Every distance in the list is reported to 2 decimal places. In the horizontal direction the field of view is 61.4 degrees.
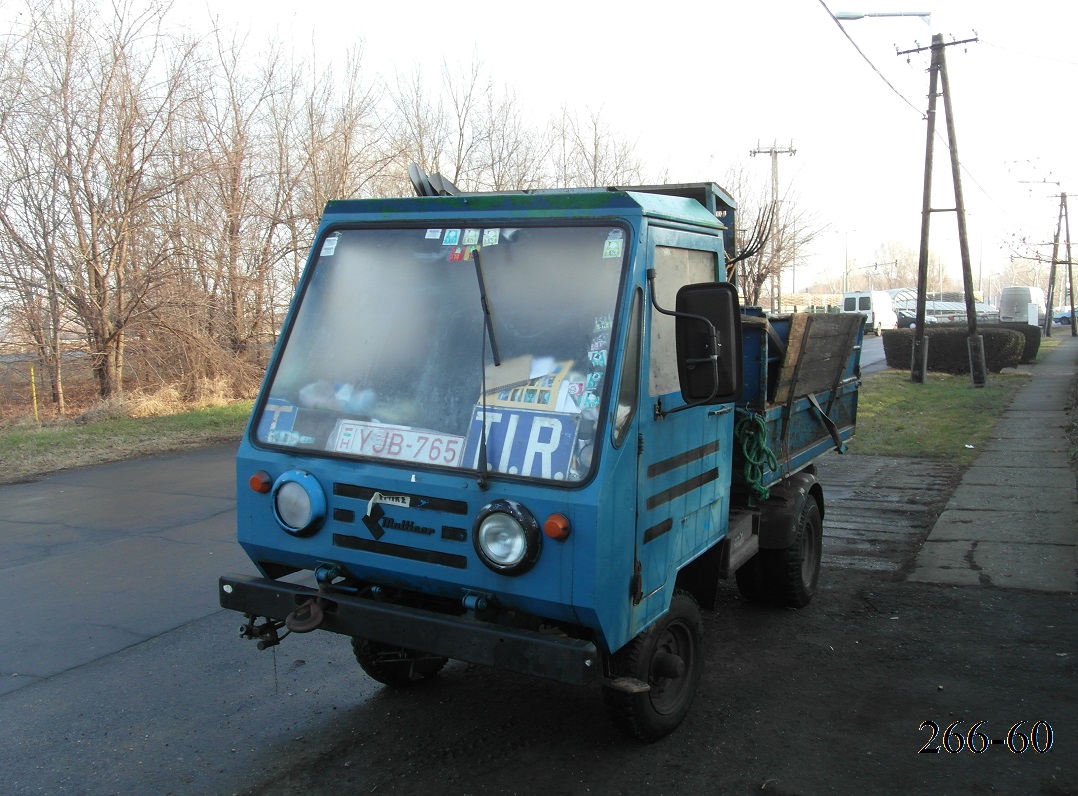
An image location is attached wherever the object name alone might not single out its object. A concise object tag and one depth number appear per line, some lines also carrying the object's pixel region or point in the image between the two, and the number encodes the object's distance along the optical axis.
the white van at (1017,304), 47.84
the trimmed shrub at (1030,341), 30.77
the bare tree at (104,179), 15.88
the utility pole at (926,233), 22.25
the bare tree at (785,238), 26.70
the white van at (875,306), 52.75
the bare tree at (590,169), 25.08
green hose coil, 4.98
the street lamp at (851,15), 13.03
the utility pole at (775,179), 31.17
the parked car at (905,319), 54.13
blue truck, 3.35
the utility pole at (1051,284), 48.03
